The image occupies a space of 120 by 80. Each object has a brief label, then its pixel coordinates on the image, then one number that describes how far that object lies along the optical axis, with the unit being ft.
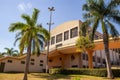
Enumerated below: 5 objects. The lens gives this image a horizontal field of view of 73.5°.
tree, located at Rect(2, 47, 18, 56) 101.97
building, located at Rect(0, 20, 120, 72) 55.90
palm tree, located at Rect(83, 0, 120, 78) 35.44
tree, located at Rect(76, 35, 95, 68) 47.93
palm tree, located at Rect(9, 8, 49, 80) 37.01
